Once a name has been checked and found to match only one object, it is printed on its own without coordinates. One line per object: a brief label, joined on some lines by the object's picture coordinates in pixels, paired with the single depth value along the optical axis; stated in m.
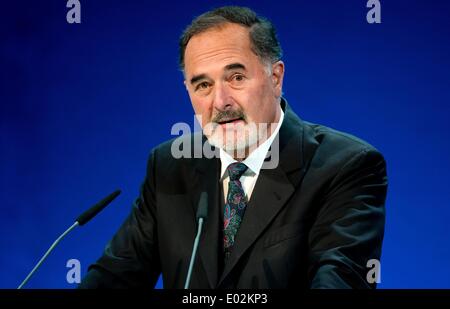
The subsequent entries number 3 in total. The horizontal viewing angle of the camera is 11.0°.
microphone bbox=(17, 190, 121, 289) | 3.72
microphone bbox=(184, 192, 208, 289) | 3.66
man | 3.83
